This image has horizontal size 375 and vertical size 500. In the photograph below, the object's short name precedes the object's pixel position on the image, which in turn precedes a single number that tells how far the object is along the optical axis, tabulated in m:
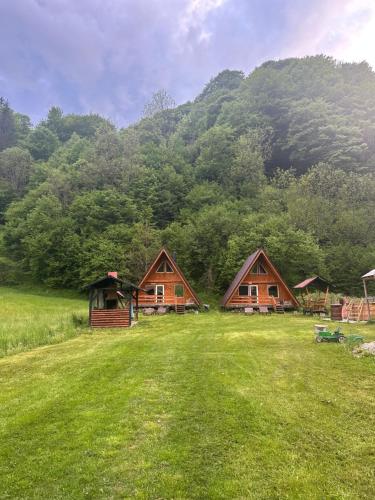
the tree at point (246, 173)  50.69
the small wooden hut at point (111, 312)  19.05
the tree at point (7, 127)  69.75
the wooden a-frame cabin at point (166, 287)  28.44
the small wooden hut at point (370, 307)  17.14
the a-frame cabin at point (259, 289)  28.02
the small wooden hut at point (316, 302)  23.42
